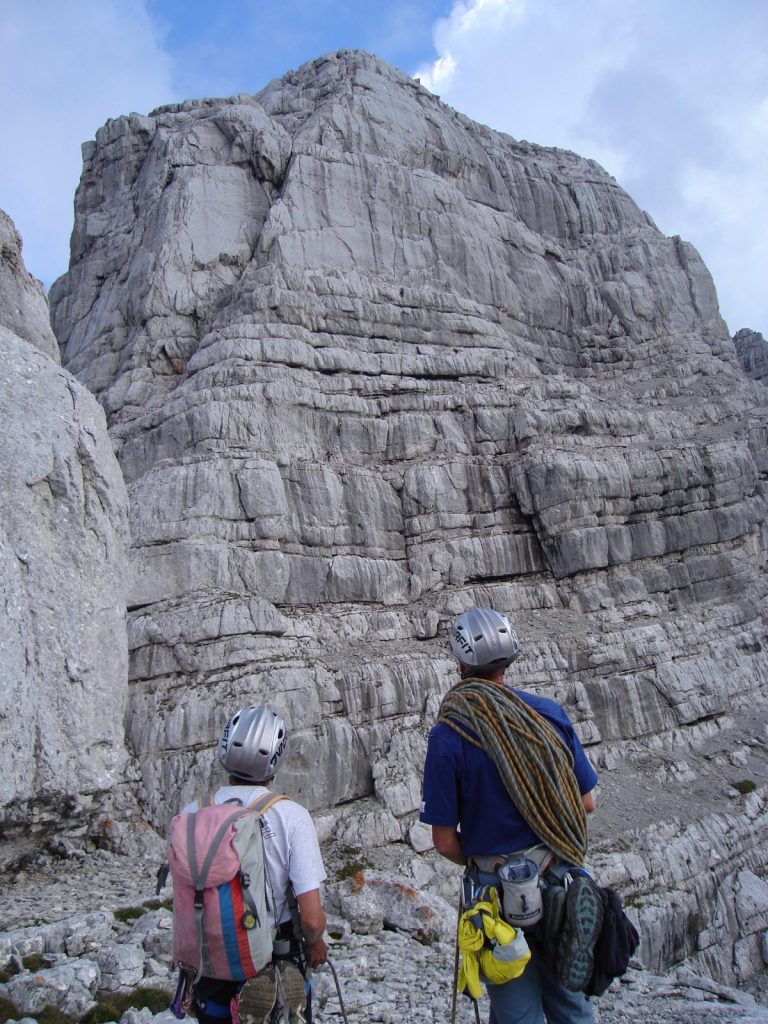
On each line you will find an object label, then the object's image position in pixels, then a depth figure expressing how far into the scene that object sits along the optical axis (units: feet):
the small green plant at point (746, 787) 80.38
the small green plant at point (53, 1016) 24.09
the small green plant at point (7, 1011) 24.19
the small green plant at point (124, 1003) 24.91
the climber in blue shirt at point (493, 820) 14.21
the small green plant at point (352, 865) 58.82
